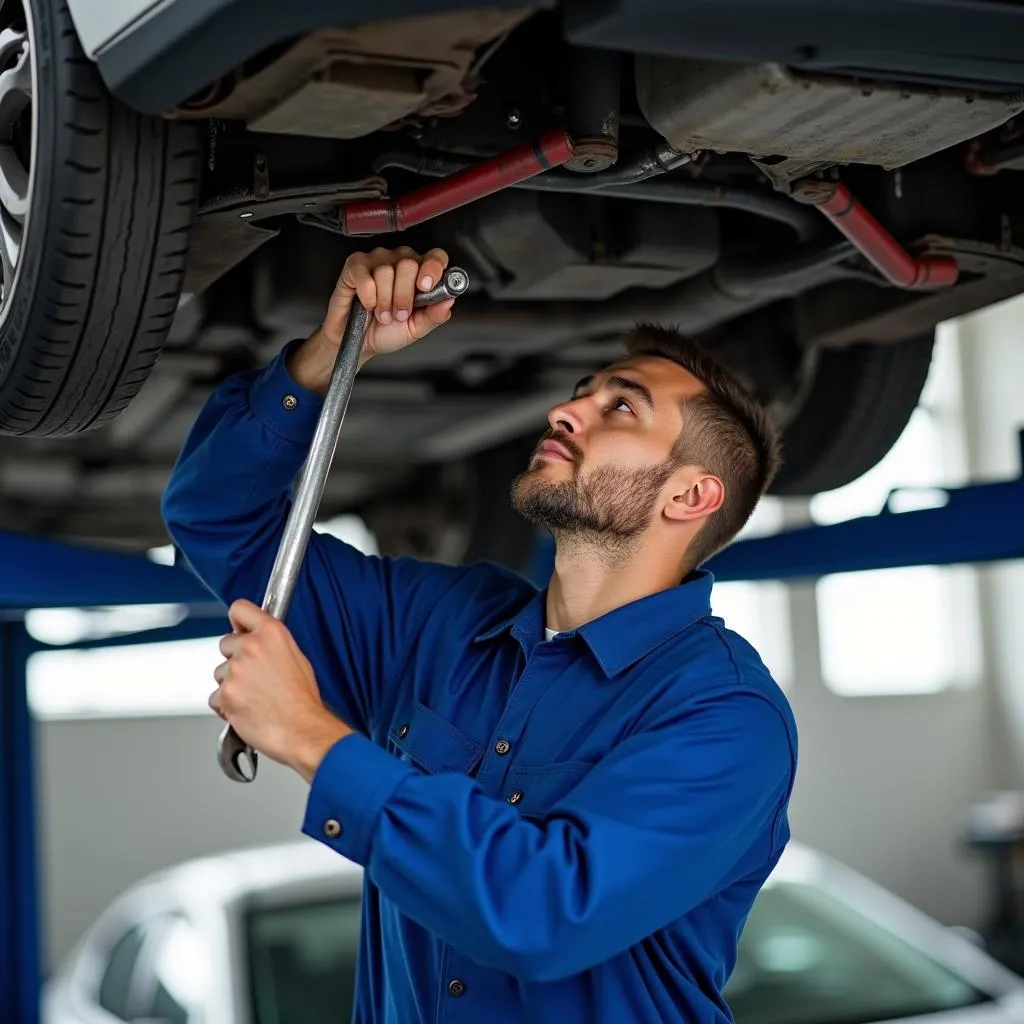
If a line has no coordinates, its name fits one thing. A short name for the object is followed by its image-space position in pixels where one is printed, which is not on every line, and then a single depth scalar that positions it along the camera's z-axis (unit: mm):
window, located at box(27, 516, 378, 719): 8336
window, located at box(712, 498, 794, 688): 10156
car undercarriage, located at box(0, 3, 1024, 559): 1309
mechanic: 1249
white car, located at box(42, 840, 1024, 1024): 2789
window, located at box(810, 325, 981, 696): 10469
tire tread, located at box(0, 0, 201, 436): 1342
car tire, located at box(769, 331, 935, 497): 2553
